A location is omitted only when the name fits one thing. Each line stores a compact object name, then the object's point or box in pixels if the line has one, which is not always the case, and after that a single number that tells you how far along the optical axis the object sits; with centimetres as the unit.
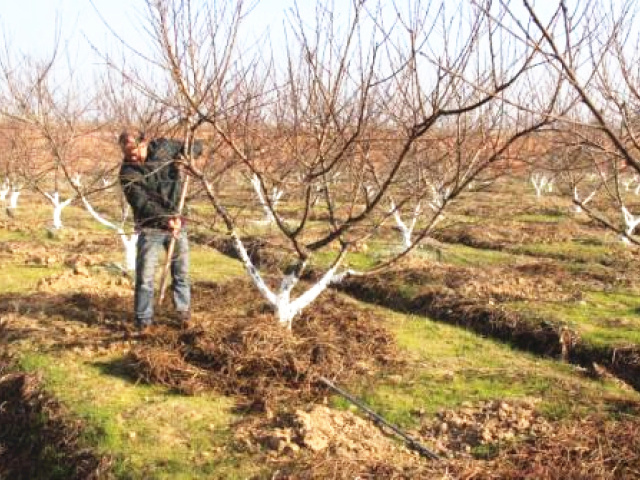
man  588
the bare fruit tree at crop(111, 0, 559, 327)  460
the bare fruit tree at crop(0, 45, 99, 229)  781
